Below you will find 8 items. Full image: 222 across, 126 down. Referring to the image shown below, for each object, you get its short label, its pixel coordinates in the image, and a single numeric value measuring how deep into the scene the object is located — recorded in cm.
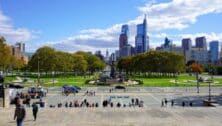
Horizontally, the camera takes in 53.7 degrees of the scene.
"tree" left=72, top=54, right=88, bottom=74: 8540
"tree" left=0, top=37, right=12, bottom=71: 5615
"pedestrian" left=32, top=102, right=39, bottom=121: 1547
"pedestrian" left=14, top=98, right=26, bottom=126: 1124
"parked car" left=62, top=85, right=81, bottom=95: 4089
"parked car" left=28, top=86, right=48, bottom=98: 3674
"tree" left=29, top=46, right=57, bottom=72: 7106
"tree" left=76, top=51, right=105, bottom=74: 9939
